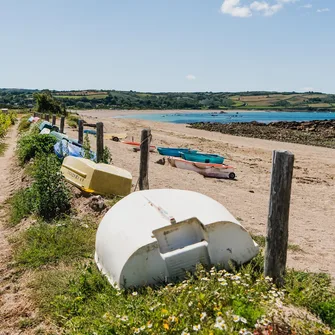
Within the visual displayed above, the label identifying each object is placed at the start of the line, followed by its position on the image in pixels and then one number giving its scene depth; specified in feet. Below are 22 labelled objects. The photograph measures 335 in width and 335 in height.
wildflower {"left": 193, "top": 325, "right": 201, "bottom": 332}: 9.53
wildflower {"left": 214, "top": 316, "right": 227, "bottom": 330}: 9.37
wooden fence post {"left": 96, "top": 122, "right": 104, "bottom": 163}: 31.83
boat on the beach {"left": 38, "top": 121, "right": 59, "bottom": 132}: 56.65
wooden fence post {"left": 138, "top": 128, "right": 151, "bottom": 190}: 24.73
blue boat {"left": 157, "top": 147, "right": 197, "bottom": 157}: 58.22
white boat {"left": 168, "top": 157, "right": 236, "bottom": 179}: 46.26
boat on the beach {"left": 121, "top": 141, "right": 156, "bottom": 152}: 63.97
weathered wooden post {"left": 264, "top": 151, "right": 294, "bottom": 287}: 12.91
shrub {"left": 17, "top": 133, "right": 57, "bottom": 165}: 39.06
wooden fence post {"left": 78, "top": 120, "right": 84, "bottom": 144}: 42.40
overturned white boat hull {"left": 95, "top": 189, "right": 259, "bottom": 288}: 13.41
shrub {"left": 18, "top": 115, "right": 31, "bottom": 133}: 85.71
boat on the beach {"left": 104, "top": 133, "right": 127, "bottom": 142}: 77.66
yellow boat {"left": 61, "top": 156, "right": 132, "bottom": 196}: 25.05
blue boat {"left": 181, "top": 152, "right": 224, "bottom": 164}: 51.57
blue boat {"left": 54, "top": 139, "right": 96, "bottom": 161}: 34.12
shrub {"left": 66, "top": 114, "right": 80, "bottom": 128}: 94.83
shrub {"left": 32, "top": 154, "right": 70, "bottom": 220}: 23.06
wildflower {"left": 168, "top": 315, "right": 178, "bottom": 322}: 10.17
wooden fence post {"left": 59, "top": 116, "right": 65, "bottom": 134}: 58.37
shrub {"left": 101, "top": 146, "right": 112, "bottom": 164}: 32.14
